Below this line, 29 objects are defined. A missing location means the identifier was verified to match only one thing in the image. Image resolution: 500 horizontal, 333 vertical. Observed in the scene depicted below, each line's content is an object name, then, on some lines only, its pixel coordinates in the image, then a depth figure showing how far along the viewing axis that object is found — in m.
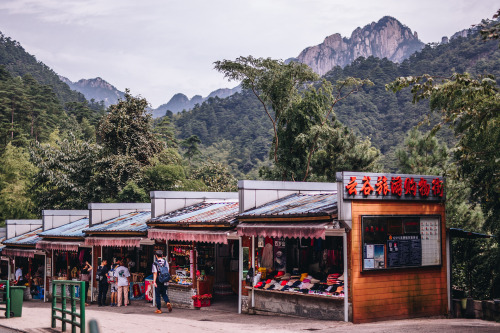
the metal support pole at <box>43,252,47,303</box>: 26.02
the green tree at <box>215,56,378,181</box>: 33.31
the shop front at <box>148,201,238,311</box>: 16.30
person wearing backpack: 15.45
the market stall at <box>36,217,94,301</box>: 22.36
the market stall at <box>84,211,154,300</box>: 19.38
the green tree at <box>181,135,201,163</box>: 73.12
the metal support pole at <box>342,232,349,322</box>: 12.61
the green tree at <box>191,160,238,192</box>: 53.75
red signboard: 12.85
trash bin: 15.09
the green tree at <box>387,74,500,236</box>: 13.74
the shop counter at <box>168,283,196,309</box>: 17.38
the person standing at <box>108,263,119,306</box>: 19.73
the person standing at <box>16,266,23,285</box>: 26.66
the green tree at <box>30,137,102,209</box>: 39.38
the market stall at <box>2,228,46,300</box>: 26.61
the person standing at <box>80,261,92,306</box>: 21.25
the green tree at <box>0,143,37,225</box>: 46.00
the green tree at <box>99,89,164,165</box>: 36.97
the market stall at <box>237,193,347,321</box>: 12.96
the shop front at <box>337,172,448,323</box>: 12.75
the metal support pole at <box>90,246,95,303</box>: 21.88
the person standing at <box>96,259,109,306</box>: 19.53
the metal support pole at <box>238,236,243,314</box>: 15.66
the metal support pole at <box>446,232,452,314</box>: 14.92
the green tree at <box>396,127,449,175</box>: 27.36
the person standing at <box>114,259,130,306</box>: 19.28
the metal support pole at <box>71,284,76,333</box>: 11.23
